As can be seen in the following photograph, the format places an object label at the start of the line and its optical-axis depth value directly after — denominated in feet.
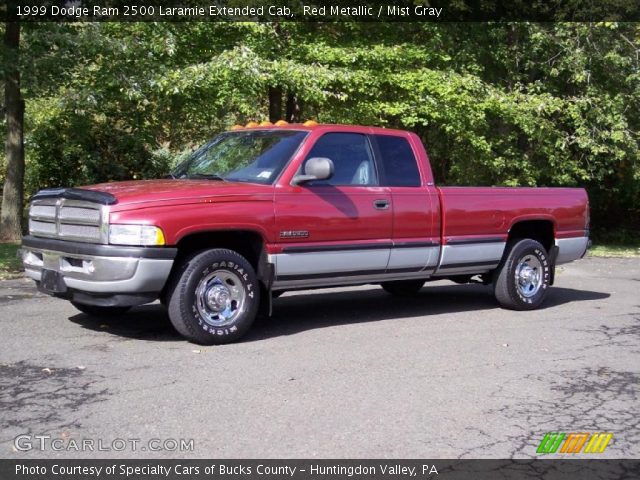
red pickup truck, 21.85
